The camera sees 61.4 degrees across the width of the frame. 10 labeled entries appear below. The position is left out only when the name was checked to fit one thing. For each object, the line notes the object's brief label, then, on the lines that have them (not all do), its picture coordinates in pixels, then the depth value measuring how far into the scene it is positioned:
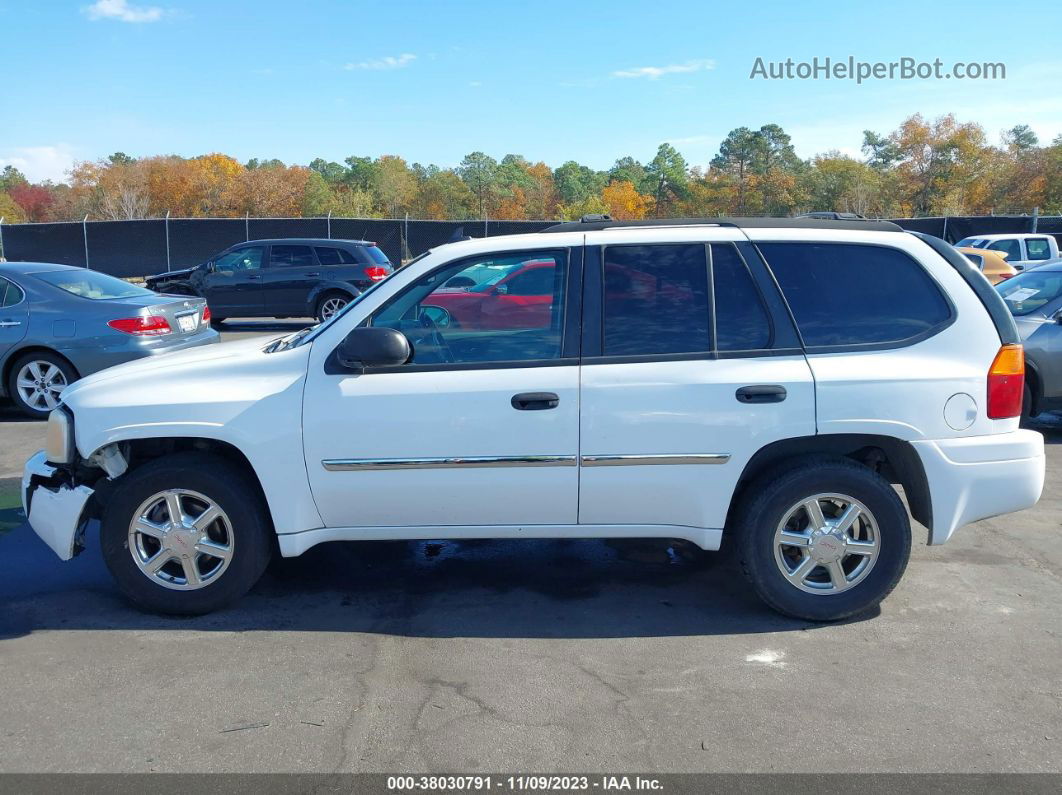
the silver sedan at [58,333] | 8.70
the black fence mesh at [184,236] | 28.45
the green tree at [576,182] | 79.06
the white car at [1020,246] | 21.30
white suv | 4.09
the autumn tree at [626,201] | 66.84
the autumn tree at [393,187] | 72.88
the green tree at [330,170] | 82.00
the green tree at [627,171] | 84.19
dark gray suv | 16.88
